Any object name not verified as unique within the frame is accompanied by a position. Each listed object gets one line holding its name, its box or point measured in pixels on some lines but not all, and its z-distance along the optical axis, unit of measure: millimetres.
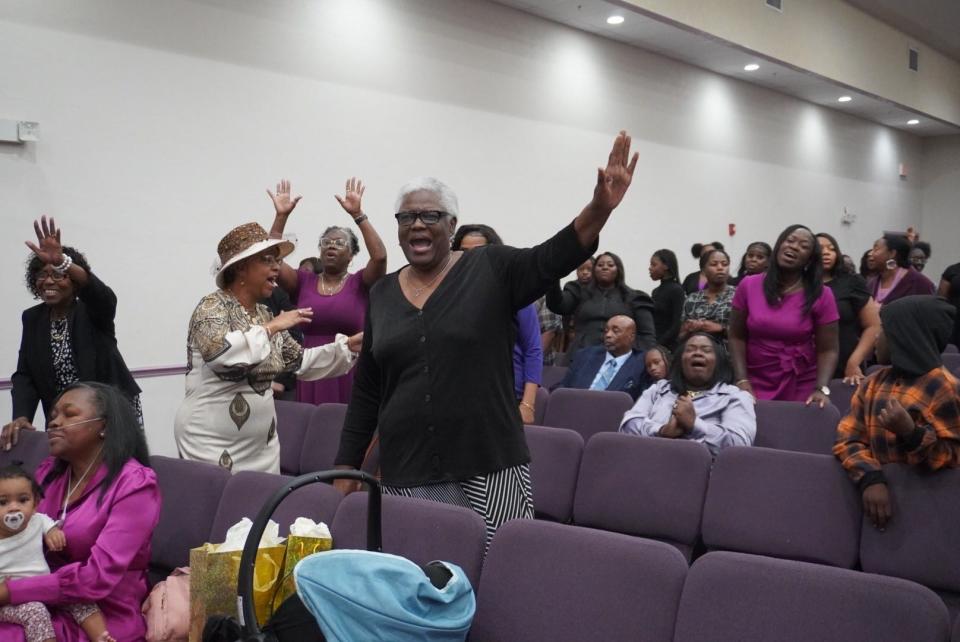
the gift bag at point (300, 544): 2084
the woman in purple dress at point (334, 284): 3879
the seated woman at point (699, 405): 3469
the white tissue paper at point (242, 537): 2131
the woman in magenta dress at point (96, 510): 2328
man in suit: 4586
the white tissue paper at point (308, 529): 2201
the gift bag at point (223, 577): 2056
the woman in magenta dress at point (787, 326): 3947
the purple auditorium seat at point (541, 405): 4410
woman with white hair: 2221
